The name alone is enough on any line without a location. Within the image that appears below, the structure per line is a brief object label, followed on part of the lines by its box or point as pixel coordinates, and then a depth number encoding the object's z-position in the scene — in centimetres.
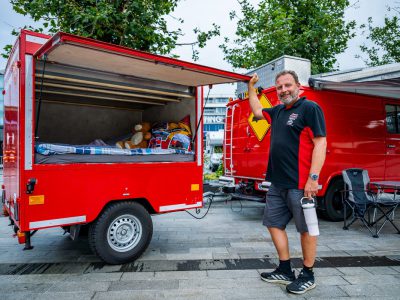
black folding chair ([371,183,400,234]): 565
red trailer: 358
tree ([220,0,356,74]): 1332
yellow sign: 676
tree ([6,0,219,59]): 825
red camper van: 661
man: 322
